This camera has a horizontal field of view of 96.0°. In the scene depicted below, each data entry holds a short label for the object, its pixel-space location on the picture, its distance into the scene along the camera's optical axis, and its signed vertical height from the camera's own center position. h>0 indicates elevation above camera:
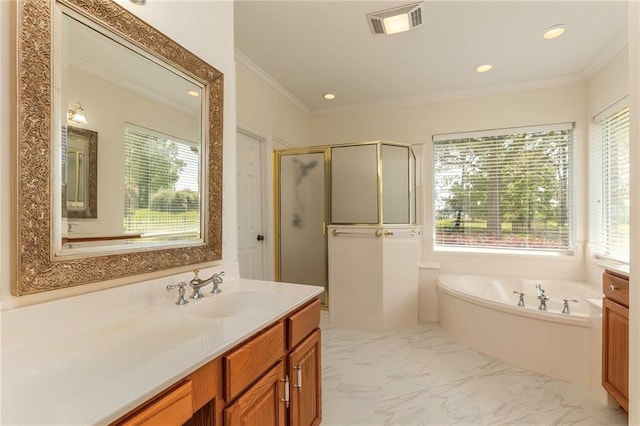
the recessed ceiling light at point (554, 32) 2.27 +1.46
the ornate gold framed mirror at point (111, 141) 0.89 +0.30
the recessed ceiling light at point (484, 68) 2.86 +1.46
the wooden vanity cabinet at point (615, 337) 1.60 -0.73
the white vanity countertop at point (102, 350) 0.61 -0.40
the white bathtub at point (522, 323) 2.10 -0.93
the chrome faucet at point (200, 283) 1.36 -0.33
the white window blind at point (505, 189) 3.19 +0.28
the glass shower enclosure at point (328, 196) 3.06 +0.20
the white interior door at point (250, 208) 2.90 +0.06
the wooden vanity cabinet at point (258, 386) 0.75 -0.58
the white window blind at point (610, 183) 2.55 +0.28
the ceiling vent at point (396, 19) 2.06 +1.46
